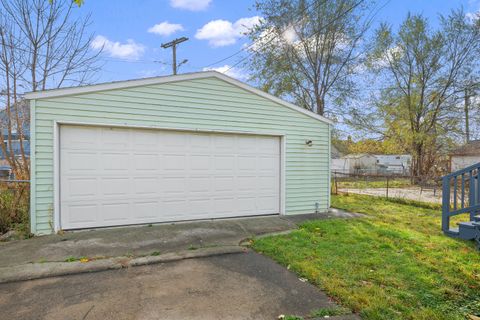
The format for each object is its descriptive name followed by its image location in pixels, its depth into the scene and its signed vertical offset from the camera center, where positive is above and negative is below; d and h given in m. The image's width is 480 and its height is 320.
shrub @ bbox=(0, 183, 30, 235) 5.34 -1.02
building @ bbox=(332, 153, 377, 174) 29.13 -0.33
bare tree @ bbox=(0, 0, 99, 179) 6.66 +2.78
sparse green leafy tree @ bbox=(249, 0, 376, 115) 13.37 +5.62
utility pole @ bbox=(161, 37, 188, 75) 13.66 +5.92
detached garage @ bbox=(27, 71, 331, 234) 4.96 +0.13
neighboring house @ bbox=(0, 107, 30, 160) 6.85 +0.74
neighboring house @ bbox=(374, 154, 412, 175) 29.48 -0.05
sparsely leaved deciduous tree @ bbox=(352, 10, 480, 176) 16.80 +5.48
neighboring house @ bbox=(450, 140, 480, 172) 17.94 +0.50
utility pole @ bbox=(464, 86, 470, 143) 16.89 +3.39
